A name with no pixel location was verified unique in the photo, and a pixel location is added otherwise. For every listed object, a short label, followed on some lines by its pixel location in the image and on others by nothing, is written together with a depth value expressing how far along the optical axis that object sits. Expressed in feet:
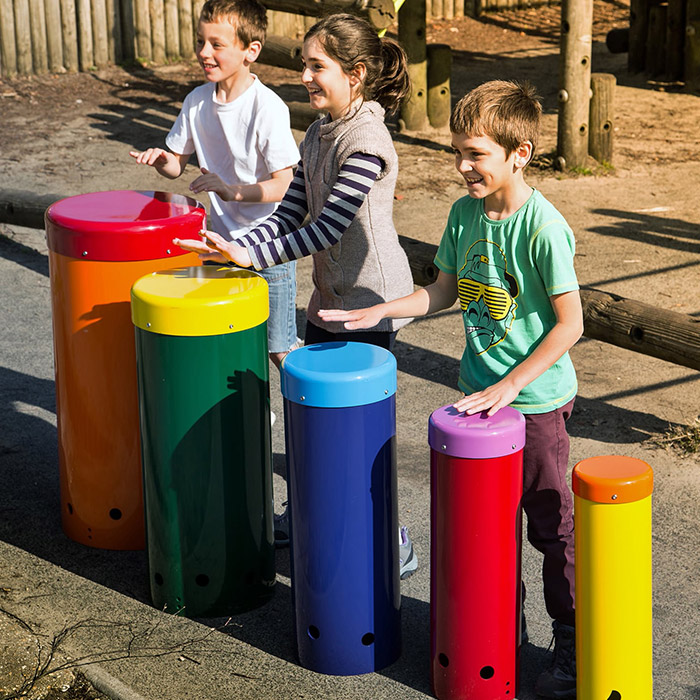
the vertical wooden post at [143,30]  43.75
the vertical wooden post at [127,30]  43.47
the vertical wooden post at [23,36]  41.27
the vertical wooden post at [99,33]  42.80
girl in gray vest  11.21
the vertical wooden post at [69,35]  42.16
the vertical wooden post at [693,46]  39.65
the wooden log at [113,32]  43.19
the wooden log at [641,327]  15.17
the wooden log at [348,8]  28.22
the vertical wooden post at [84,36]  42.52
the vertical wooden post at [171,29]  44.19
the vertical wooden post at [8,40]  41.04
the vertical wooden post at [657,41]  41.29
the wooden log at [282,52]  31.22
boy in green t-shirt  9.71
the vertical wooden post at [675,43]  40.63
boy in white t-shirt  13.51
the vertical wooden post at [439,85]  34.76
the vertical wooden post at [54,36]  41.78
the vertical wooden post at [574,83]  29.66
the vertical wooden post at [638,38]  42.01
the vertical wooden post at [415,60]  33.71
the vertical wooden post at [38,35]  41.55
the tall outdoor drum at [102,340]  12.21
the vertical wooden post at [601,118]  30.73
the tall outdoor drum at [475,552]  9.65
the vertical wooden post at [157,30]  44.01
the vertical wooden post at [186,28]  44.37
